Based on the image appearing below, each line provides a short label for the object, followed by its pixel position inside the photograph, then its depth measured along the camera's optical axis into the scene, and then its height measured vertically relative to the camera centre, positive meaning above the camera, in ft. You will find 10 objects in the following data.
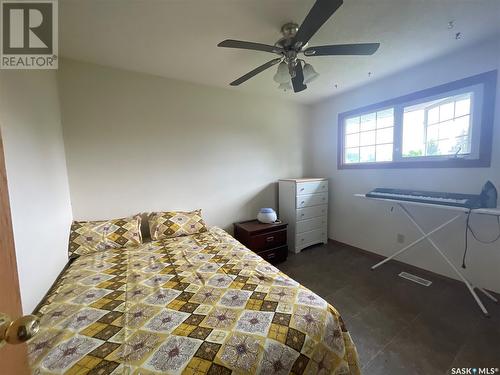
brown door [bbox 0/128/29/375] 1.55 -0.93
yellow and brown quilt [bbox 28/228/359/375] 2.66 -2.44
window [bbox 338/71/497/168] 6.31 +1.37
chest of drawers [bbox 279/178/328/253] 9.73 -2.11
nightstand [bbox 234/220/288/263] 8.54 -3.03
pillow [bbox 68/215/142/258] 6.18 -2.03
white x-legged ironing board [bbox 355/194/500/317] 5.54 -2.52
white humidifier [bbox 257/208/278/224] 9.33 -2.21
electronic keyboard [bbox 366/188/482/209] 5.80 -1.06
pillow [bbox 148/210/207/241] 7.30 -2.01
